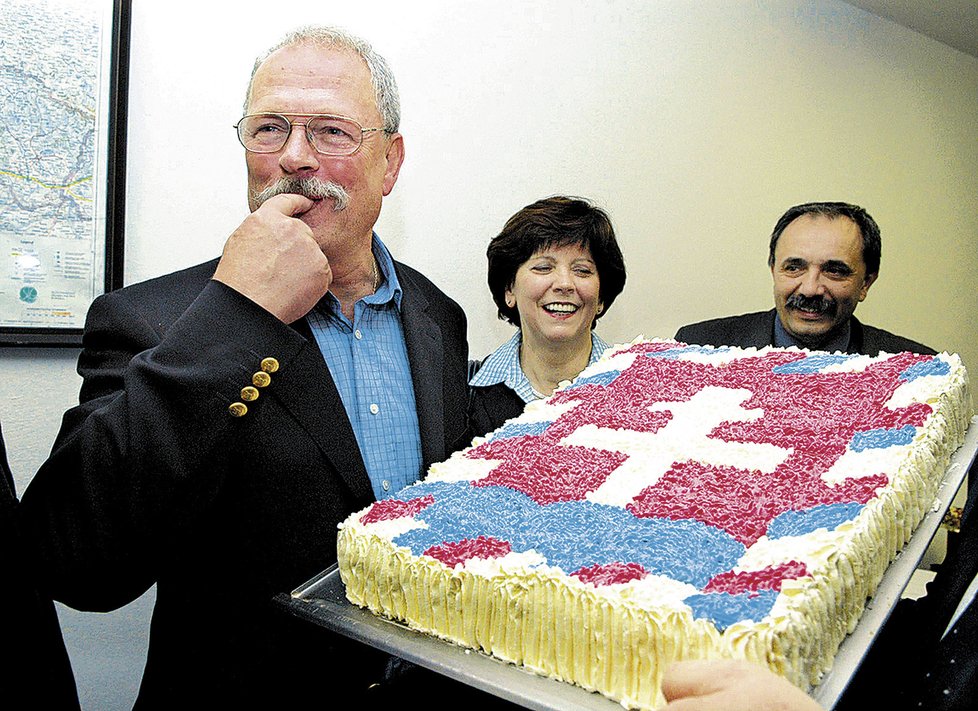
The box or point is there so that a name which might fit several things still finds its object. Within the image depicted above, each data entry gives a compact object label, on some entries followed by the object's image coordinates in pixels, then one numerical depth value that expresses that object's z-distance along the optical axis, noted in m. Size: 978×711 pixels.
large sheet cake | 0.82
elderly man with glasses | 0.97
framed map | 1.55
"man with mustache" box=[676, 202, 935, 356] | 2.47
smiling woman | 2.12
